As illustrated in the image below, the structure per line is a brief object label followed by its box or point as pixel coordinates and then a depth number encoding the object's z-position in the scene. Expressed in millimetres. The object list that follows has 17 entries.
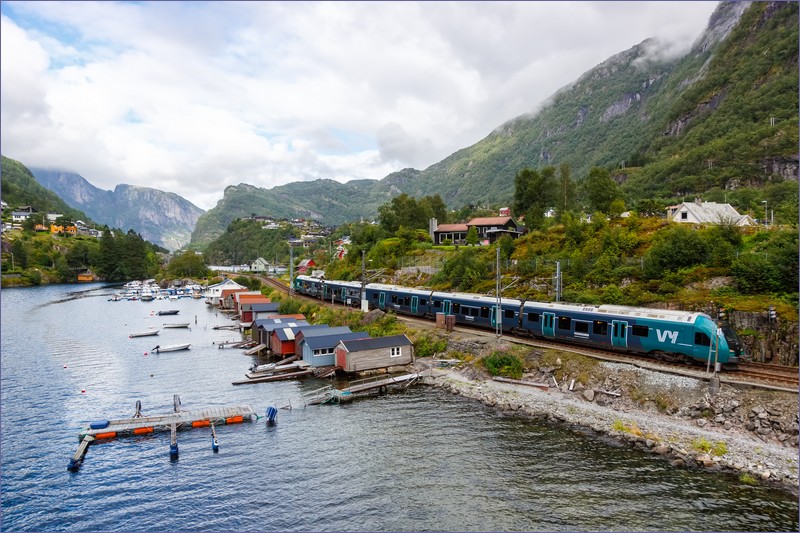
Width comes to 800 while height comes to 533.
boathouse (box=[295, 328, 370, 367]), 42750
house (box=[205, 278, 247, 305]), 106062
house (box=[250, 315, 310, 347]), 54094
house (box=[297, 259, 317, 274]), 124812
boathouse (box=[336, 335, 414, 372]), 40875
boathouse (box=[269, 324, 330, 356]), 48906
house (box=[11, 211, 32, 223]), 189500
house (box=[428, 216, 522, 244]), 80125
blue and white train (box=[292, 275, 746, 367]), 28562
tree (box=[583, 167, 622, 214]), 69062
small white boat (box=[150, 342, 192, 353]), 55016
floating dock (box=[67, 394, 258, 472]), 28406
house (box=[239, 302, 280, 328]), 66938
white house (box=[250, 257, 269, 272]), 168125
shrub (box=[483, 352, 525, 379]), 36000
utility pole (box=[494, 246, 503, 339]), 39750
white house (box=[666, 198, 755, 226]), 63353
